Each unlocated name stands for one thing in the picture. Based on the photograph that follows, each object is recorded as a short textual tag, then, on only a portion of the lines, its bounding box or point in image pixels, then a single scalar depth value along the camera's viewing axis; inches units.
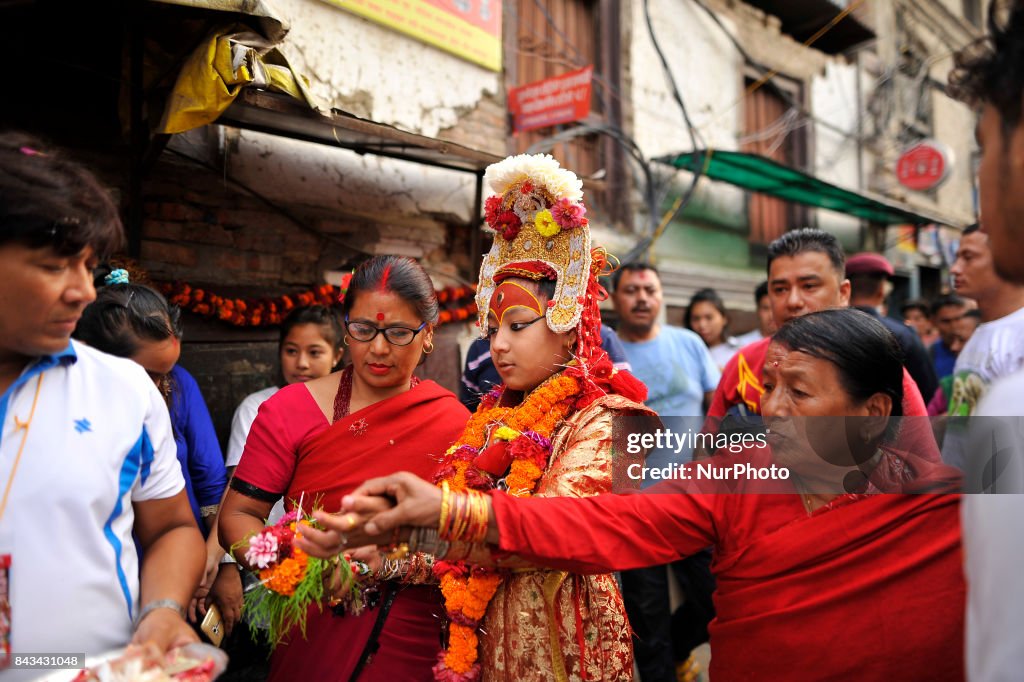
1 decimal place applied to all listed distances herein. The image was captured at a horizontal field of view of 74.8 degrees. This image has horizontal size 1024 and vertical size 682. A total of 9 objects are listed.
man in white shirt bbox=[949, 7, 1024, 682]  37.2
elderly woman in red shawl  64.9
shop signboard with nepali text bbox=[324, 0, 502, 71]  206.3
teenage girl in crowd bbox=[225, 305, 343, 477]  144.3
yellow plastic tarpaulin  118.7
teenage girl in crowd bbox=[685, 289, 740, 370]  245.1
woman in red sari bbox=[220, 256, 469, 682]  88.0
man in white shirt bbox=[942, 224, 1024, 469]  110.8
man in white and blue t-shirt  56.2
